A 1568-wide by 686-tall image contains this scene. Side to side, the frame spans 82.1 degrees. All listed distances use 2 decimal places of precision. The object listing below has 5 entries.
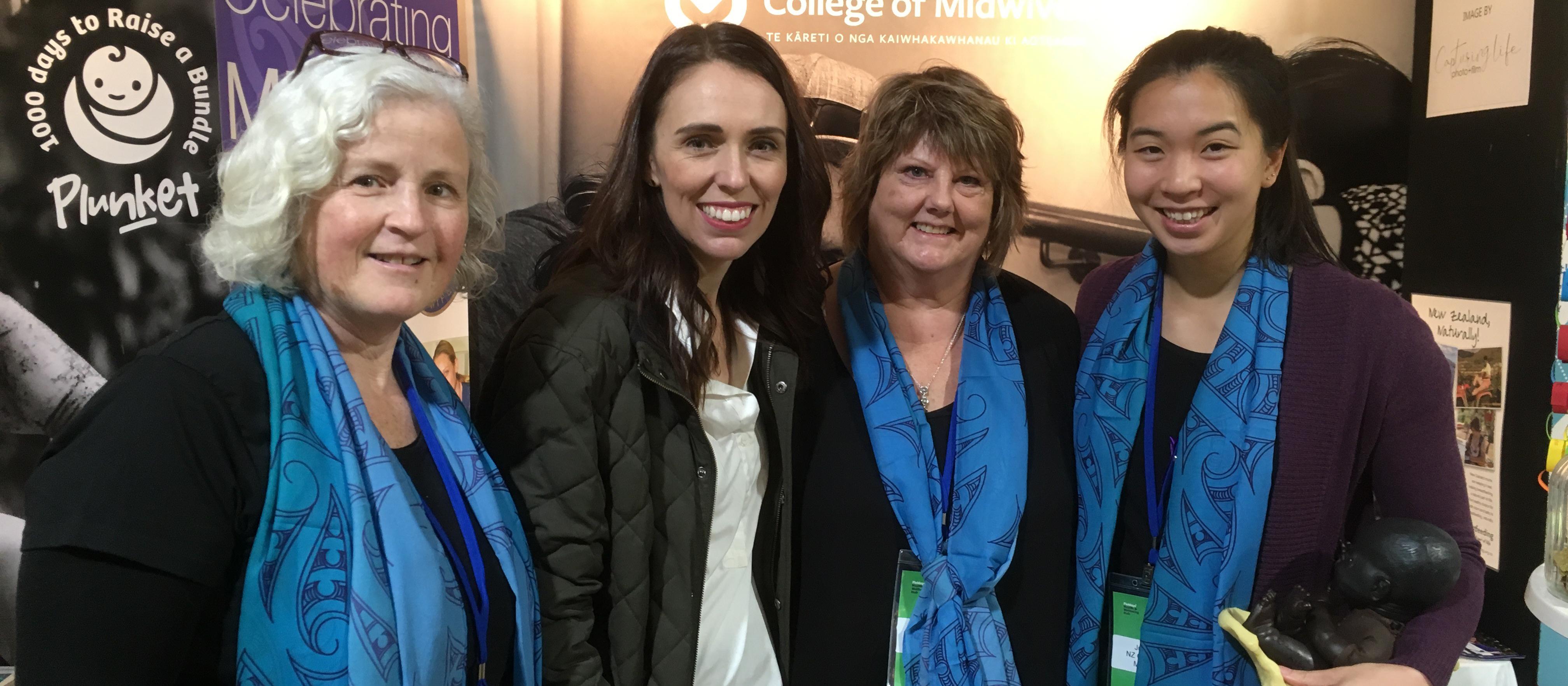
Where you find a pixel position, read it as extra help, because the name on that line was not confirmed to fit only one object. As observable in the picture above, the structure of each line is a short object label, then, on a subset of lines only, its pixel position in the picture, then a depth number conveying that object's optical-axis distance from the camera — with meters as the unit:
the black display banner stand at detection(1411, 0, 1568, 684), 2.75
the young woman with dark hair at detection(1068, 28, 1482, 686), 1.69
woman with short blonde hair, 1.89
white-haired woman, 0.97
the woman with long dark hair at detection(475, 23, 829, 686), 1.48
